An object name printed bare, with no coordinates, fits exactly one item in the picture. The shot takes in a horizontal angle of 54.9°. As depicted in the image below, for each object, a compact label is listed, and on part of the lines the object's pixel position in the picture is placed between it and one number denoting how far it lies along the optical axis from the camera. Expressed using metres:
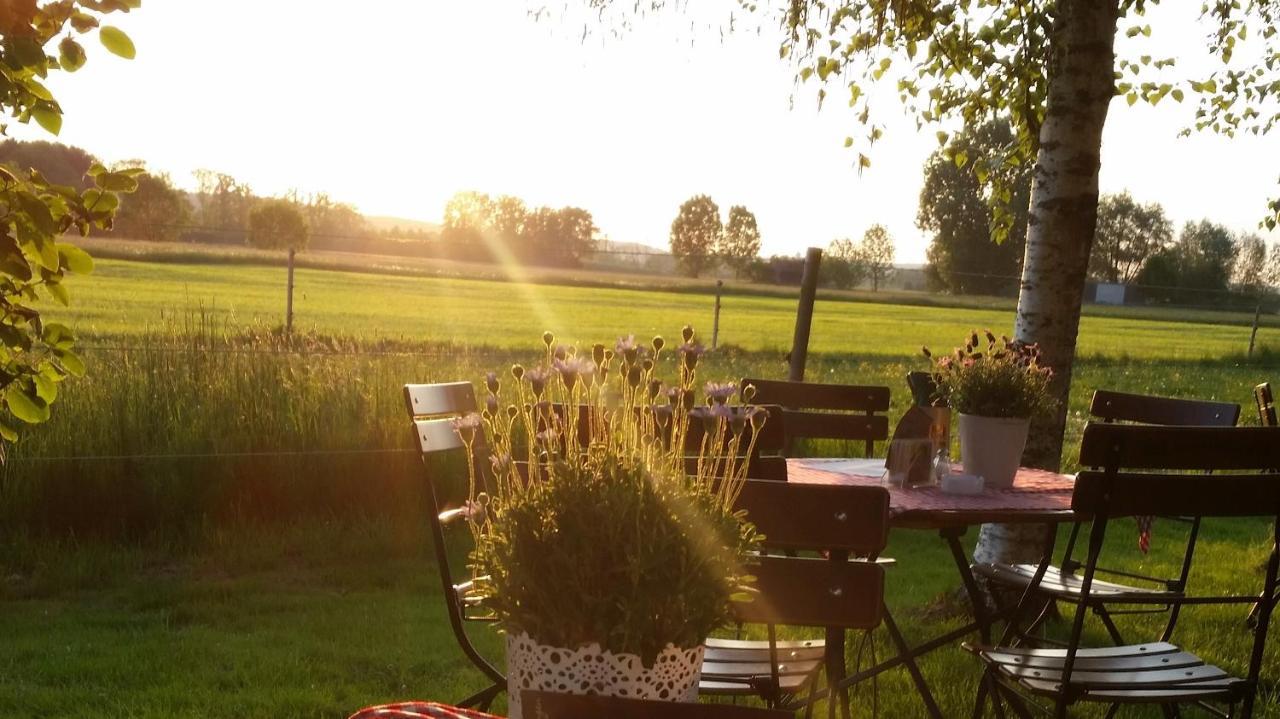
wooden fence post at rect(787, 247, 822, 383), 6.97
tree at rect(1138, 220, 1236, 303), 53.19
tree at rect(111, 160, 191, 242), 46.22
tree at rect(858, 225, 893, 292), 68.56
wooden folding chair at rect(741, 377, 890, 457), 4.53
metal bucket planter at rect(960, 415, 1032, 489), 3.44
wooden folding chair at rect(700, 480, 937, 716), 2.03
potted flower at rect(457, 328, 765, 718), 1.58
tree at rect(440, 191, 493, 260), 61.75
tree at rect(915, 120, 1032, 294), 59.38
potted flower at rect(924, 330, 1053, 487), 3.42
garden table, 2.97
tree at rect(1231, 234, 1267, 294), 54.31
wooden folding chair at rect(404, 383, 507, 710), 2.86
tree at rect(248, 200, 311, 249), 58.25
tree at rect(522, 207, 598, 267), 62.78
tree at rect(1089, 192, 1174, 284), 63.53
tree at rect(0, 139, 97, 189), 40.27
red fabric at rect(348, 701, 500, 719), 2.08
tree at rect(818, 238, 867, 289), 59.69
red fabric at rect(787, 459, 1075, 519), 3.03
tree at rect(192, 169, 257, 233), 62.25
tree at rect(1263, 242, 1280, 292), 47.91
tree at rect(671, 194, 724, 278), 68.56
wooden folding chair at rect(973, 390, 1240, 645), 3.39
